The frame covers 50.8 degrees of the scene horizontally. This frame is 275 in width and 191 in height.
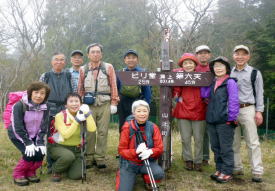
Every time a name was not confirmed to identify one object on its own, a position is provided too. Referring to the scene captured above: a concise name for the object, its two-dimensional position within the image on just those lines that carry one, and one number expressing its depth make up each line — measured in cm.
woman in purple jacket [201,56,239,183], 417
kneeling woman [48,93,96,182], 430
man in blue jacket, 534
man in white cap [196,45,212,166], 491
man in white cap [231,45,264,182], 434
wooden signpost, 462
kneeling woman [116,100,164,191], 390
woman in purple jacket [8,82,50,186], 406
